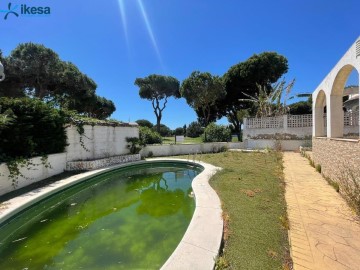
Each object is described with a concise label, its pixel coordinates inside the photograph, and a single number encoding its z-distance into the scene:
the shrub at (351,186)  4.58
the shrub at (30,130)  6.90
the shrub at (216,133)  19.36
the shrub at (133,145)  14.38
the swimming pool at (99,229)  3.51
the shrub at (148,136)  16.60
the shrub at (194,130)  37.12
